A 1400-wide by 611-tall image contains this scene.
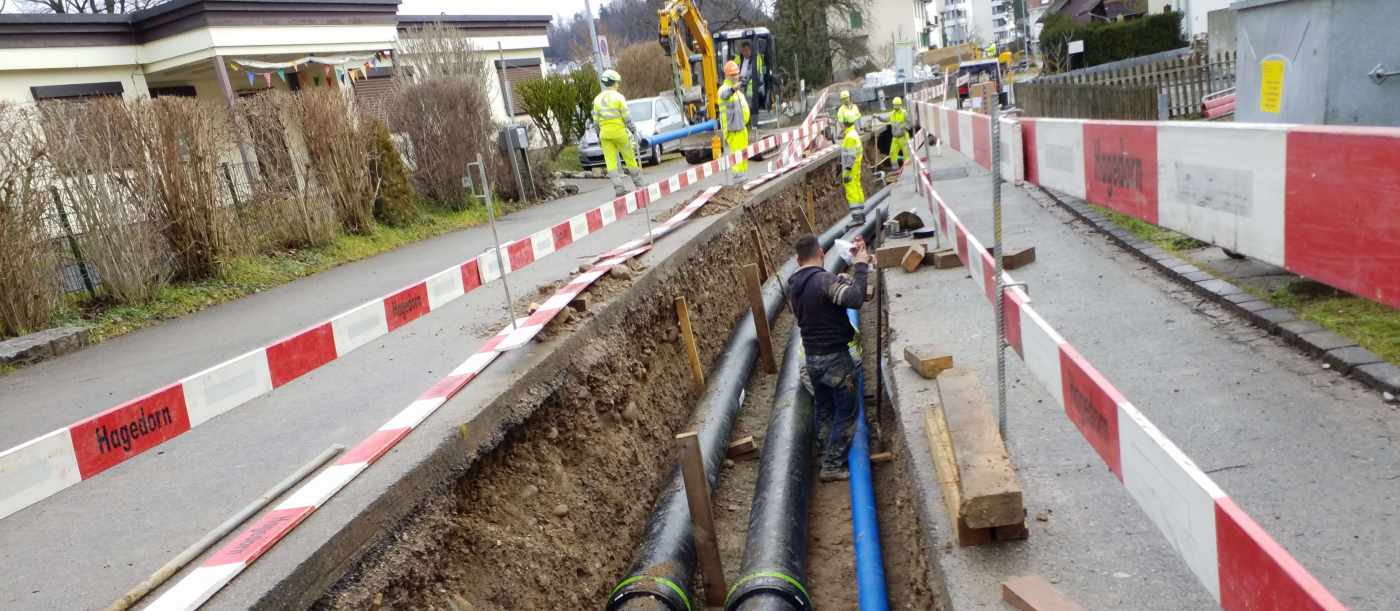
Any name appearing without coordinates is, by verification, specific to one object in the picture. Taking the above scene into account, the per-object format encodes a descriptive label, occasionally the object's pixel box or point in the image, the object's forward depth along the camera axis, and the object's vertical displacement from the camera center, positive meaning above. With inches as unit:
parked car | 843.4 -7.0
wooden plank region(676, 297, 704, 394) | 311.8 -77.5
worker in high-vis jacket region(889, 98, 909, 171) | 644.1 -41.0
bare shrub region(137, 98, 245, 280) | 357.7 +4.1
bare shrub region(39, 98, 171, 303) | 331.6 +3.8
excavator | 724.0 +36.8
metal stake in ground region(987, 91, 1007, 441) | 145.3 -23.3
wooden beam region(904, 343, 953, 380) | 215.2 -64.7
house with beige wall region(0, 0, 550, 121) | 577.0 +94.1
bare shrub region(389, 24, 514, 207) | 567.5 +12.8
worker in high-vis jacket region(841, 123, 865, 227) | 517.3 -47.8
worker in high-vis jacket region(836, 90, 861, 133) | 568.3 -16.0
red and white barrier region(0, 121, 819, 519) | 129.2 -33.5
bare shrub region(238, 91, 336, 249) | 436.8 -5.7
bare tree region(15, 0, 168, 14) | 1282.0 +263.0
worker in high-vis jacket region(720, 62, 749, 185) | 569.6 -6.8
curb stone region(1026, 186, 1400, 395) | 172.6 -64.5
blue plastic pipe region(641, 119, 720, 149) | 799.1 -18.0
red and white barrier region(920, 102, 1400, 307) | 105.3 -20.8
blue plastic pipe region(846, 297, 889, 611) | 170.4 -90.9
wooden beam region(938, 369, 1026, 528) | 134.5 -59.9
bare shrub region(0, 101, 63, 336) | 306.0 -6.4
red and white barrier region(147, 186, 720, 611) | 123.6 -50.8
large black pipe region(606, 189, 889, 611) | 169.6 -86.5
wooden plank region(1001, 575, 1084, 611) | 114.3 -65.7
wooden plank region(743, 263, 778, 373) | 323.9 -74.7
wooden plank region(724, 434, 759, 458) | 268.8 -96.6
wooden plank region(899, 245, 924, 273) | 327.4 -62.5
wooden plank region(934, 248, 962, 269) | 324.2 -63.9
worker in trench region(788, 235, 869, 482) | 243.4 -65.1
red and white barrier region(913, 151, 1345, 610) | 67.4 -39.1
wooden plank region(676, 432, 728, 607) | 182.5 -81.5
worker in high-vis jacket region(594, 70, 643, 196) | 492.1 -2.6
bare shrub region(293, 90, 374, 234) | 459.5 +5.9
